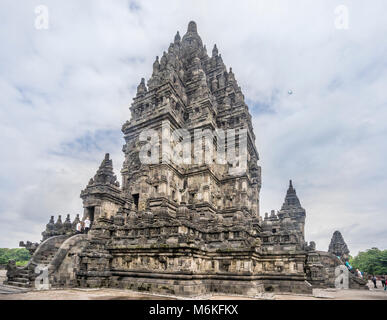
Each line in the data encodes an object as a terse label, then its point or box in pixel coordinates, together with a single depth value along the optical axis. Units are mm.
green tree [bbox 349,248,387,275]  45656
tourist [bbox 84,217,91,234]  19047
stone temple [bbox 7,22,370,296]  13969
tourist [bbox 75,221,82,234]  18197
